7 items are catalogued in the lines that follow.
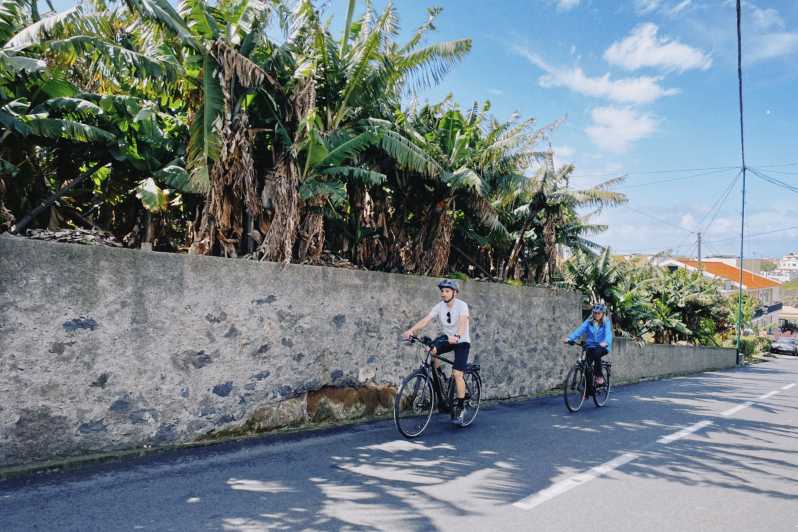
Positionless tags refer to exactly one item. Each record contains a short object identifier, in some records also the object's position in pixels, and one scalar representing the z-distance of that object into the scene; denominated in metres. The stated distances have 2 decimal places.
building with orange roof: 66.49
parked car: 48.16
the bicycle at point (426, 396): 6.87
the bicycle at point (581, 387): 9.53
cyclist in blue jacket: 9.80
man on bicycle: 7.28
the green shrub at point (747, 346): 36.82
